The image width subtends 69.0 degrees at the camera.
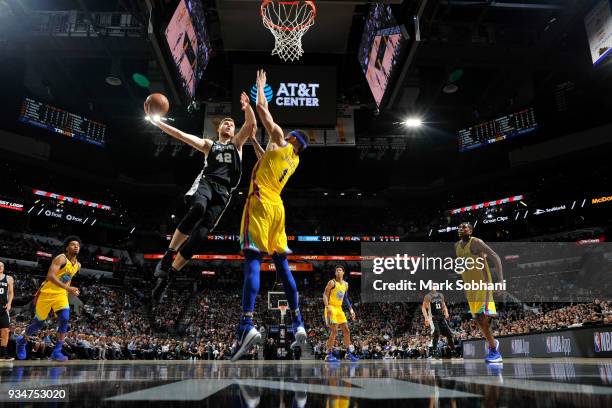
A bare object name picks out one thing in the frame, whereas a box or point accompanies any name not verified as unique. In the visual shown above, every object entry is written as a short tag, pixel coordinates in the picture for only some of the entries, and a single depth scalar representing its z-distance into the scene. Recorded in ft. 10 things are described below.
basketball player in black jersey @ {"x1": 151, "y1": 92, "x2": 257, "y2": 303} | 16.62
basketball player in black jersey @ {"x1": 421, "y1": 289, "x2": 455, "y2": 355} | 39.47
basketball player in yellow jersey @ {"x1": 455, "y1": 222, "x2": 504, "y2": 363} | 21.70
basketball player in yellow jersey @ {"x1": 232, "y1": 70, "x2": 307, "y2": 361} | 15.31
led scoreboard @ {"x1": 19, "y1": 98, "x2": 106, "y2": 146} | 58.85
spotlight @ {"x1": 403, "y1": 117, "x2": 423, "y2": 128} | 54.24
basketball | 17.04
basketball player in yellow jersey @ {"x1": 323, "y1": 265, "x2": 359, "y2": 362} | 33.42
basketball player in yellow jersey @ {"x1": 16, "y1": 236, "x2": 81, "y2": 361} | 25.16
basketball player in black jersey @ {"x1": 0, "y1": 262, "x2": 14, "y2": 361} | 28.63
